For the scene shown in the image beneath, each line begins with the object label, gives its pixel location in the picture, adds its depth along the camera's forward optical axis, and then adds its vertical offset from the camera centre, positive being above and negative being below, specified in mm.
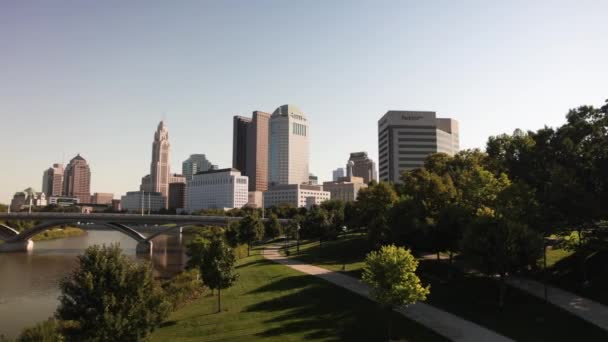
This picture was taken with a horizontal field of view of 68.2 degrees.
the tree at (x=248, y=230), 71812 -3840
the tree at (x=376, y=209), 48094 -387
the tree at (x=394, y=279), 25933 -4304
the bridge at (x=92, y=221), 105312 -3956
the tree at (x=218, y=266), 35188 -4718
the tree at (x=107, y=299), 20188 -4301
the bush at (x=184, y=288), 39469 -8051
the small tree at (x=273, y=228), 92688 -4529
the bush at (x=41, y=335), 18516 -5452
